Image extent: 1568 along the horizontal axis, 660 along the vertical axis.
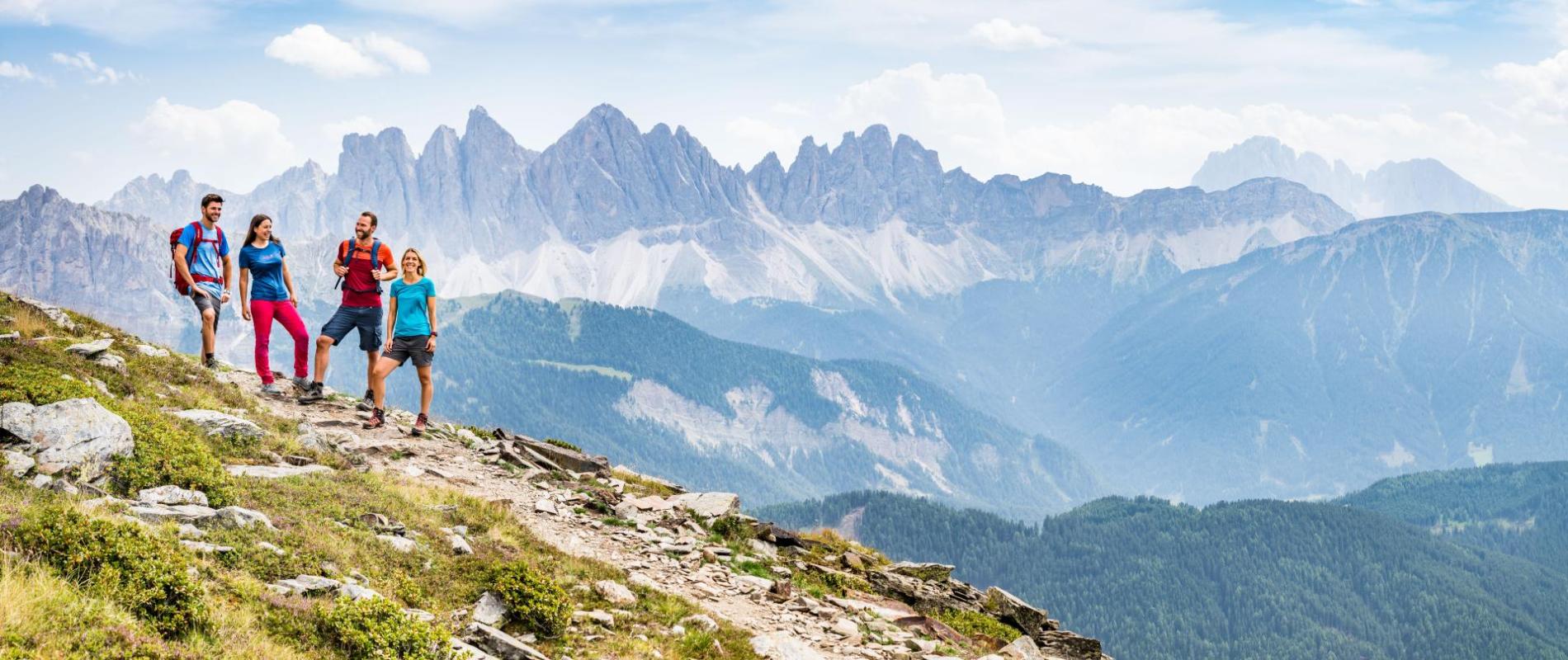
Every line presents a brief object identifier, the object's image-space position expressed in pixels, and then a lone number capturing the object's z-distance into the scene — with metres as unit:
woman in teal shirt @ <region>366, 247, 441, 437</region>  23.25
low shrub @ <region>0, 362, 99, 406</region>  15.30
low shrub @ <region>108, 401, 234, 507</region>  14.48
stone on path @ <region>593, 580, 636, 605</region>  15.55
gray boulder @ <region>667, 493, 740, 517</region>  22.16
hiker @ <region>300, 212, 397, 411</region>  24.33
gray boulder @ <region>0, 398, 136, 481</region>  14.13
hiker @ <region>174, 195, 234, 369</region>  22.86
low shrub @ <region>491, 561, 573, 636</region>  13.68
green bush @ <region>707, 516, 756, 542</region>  21.47
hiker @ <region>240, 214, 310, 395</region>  23.55
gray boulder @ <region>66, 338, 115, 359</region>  20.98
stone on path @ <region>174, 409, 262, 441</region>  18.52
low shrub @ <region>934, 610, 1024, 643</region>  21.14
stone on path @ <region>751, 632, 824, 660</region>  15.12
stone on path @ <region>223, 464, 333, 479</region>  16.70
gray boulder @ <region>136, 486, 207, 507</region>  13.90
